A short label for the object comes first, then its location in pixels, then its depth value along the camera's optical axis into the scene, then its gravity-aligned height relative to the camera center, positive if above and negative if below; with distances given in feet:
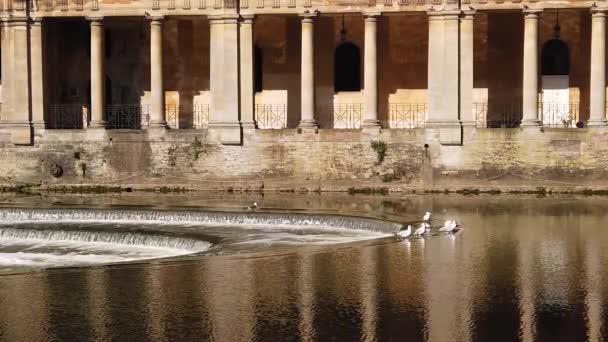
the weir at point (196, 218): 91.91 -8.23
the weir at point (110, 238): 83.19 -9.06
